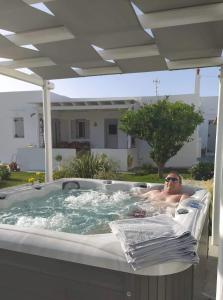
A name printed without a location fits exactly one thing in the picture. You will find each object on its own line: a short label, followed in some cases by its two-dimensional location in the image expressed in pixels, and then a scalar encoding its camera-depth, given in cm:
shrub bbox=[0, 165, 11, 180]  1061
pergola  293
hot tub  208
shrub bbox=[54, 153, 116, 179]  893
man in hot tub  501
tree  1121
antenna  1755
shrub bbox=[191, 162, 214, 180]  1079
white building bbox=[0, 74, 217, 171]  1375
